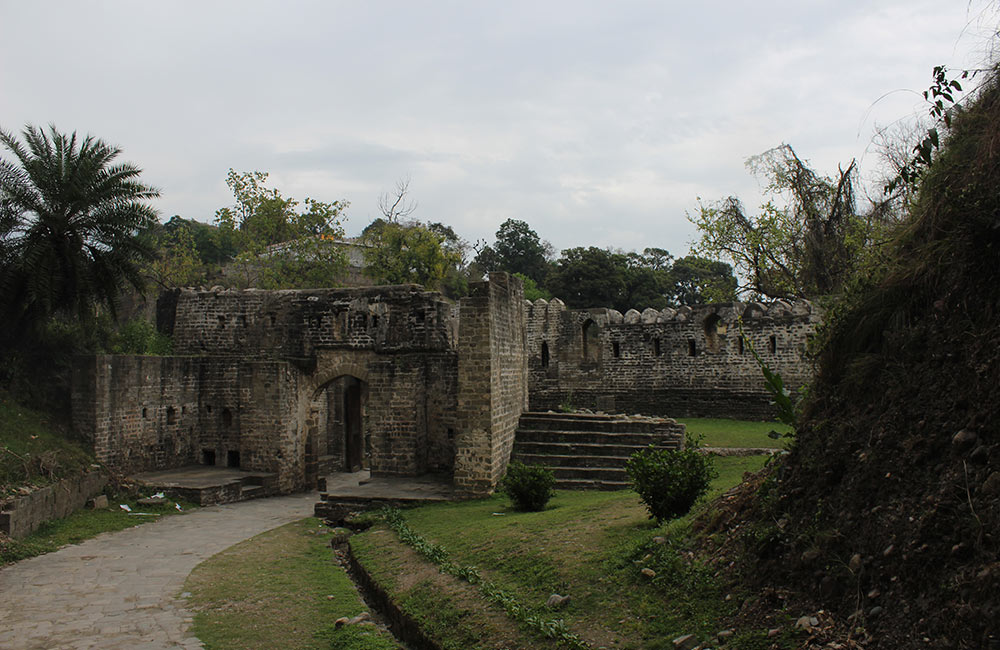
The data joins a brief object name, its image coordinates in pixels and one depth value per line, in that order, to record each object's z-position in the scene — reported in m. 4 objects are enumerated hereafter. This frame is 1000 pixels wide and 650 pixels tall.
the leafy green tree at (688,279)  46.91
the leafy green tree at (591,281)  41.75
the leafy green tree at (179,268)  31.05
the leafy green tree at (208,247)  48.90
